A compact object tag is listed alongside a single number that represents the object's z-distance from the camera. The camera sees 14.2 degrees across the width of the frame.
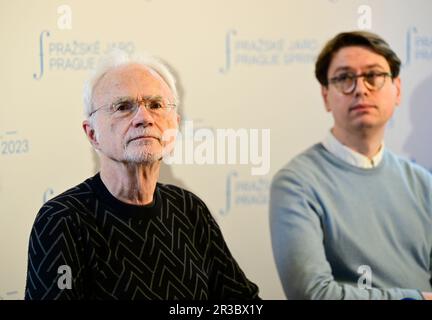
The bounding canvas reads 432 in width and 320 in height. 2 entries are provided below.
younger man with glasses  3.71
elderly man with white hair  3.53
